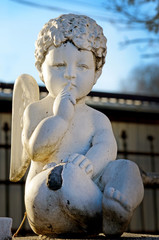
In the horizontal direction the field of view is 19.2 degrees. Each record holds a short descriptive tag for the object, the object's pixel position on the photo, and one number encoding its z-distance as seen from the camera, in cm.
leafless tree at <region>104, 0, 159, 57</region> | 491
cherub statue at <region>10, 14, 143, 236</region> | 194
